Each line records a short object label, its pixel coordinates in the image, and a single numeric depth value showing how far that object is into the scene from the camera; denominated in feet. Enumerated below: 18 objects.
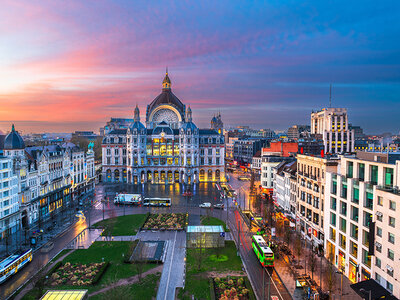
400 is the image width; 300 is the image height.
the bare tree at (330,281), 110.50
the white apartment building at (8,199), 175.63
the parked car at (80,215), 226.58
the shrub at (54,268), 130.52
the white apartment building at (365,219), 106.11
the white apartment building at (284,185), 216.95
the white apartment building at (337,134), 581.53
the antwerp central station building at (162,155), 387.34
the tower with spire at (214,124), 592.77
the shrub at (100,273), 124.24
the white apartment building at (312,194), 164.04
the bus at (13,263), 124.17
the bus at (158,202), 261.65
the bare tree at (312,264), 125.51
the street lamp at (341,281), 118.66
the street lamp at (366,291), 92.58
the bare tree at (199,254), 136.77
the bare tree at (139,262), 125.90
